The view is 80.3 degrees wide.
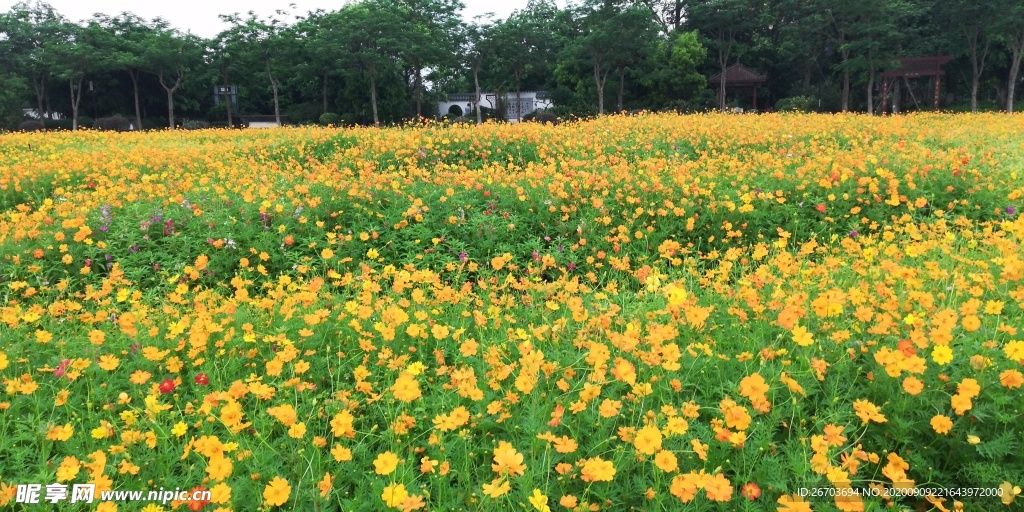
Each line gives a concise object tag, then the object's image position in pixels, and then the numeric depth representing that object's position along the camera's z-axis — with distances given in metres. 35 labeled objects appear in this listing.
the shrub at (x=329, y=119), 23.93
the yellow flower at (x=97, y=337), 2.09
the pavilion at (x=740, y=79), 26.66
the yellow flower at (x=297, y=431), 1.60
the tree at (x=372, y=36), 23.58
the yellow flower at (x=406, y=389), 1.68
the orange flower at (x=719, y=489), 1.32
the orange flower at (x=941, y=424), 1.51
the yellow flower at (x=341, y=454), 1.51
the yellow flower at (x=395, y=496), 1.34
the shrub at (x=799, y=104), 22.50
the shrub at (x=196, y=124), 23.17
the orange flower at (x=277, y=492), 1.37
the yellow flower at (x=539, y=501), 1.29
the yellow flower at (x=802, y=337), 1.80
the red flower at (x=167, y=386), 1.97
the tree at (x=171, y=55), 23.73
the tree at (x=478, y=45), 26.02
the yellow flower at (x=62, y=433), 1.72
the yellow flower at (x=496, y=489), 1.33
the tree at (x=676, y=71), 25.73
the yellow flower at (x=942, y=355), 1.61
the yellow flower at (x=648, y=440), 1.46
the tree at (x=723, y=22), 27.47
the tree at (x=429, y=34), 24.39
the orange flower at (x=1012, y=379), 1.51
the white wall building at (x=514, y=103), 30.81
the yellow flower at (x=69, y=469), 1.52
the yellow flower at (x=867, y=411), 1.49
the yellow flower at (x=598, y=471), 1.40
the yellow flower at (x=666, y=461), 1.41
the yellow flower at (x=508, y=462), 1.38
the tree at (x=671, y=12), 31.03
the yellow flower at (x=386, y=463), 1.42
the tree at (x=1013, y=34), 19.95
